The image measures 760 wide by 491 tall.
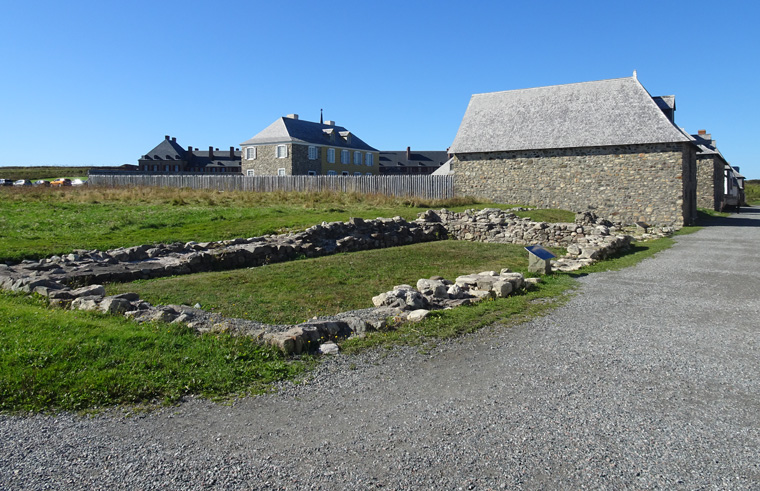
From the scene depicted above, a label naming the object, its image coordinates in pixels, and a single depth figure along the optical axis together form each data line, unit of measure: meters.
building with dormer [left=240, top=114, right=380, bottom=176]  52.59
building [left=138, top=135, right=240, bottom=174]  79.81
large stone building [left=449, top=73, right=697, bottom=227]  28.38
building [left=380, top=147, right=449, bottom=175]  78.00
